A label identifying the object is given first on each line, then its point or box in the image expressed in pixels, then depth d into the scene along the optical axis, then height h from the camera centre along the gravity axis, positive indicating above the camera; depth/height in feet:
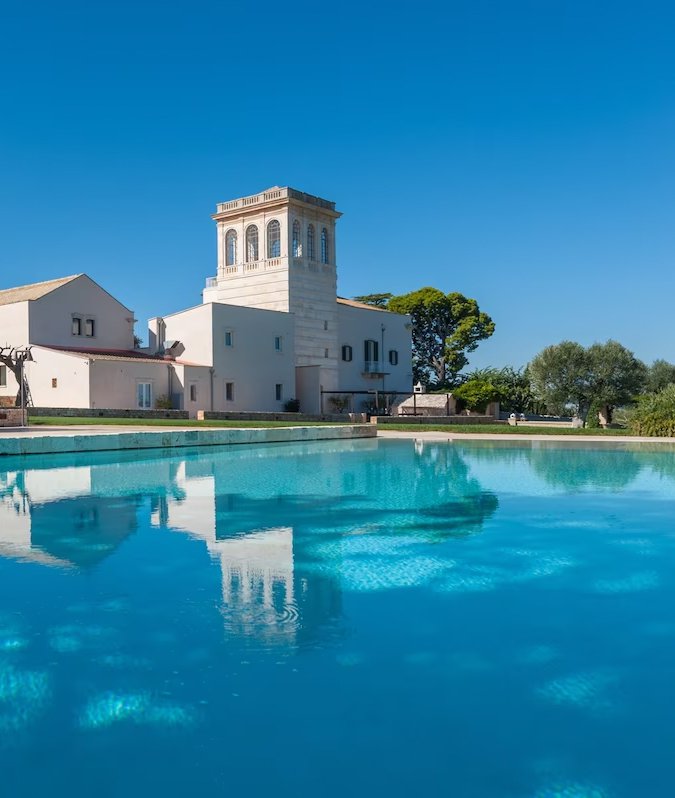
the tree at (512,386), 160.86 +4.62
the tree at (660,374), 181.10 +7.56
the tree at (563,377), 142.82 +5.73
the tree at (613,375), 141.69 +5.75
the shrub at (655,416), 92.38 -1.50
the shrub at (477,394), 137.90 +2.54
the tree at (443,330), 200.85 +21.36
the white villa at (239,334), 105.60 +13.63
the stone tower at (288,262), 138.92 +28.98
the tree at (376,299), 218.79 +32.88
